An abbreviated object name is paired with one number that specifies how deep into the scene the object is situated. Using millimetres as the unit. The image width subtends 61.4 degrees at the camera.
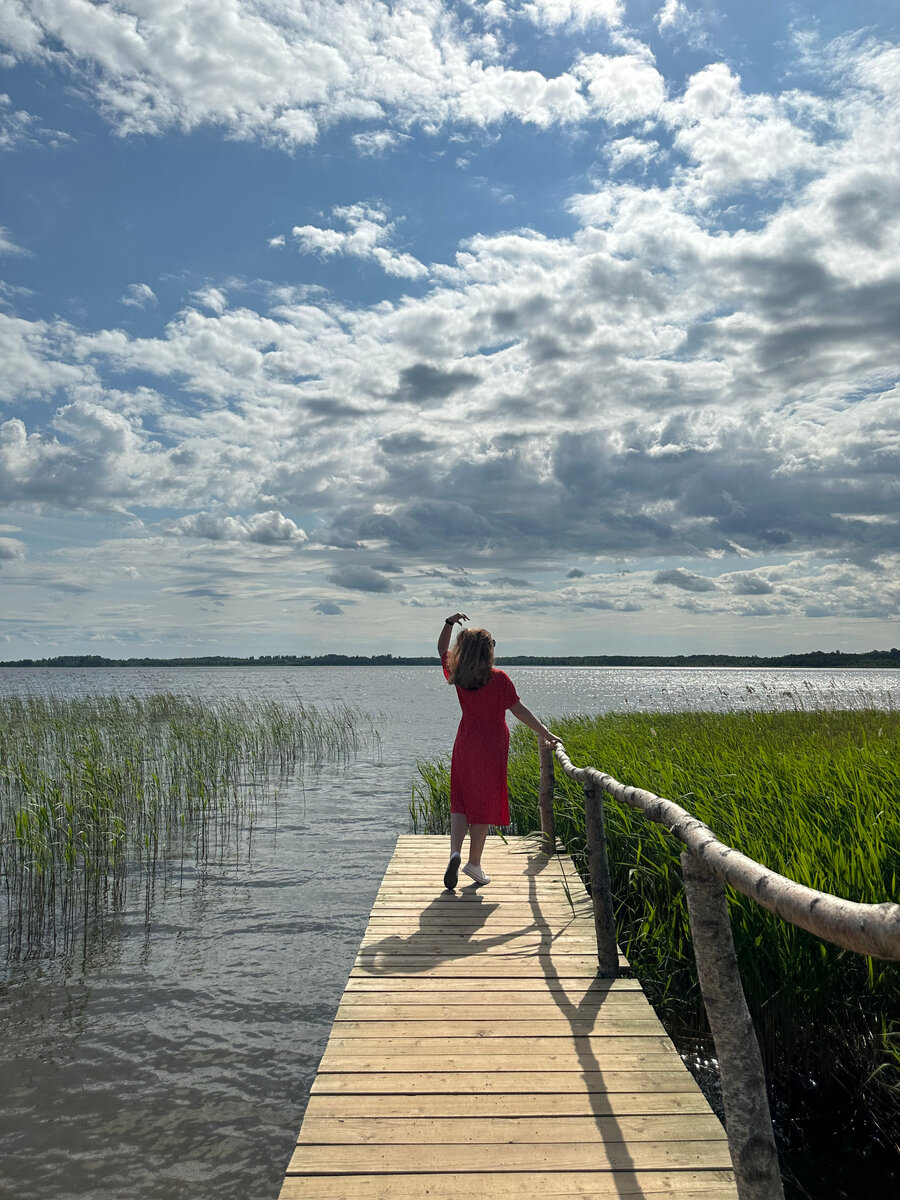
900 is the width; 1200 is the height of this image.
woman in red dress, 5844
